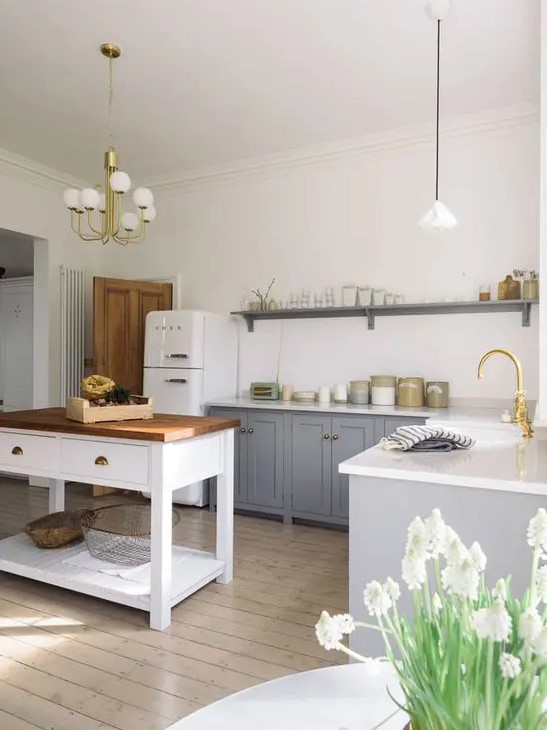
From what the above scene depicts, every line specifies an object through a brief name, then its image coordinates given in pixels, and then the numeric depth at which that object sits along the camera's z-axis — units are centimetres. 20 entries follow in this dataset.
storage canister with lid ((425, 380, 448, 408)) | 382
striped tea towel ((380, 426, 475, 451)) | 190
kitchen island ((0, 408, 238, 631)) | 235
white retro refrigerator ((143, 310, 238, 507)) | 429
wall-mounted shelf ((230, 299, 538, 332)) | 371
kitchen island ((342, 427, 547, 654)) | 146
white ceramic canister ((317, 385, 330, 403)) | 423
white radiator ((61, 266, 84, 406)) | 520
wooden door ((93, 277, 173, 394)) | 470
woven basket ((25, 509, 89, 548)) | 297
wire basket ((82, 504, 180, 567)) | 280
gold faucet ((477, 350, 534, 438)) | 222
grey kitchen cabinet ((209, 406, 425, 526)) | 378
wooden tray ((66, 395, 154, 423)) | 257
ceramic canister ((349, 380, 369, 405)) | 410
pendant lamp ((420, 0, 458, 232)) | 233
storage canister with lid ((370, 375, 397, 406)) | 398
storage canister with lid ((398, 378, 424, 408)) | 390
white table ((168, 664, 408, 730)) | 80
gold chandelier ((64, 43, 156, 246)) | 286
